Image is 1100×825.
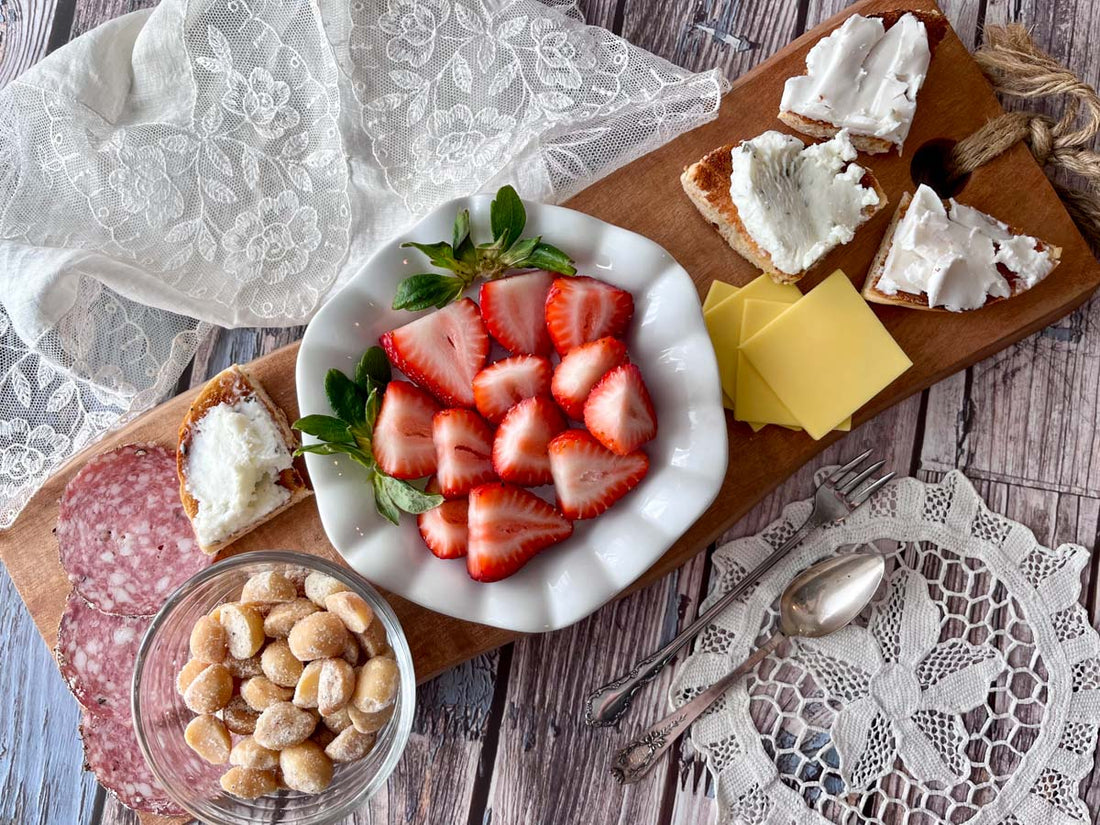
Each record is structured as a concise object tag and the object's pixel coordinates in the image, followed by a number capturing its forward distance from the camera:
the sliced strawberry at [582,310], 0.40
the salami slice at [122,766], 0.45
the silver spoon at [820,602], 0.44
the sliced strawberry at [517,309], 0.40
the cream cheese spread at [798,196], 0.42
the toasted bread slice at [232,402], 0.43
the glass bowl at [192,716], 0.39
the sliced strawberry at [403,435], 0.39
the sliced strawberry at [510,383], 0.40
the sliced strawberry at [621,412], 0.38
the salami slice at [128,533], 0.44
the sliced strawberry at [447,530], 0.40
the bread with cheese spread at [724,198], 0.43
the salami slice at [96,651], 0.45
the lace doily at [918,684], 0.45
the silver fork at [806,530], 0.45
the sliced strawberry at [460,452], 0.40
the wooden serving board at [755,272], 0.44
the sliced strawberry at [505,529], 0.39
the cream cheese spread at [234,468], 0.42
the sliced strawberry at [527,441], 0.39
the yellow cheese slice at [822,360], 0.43
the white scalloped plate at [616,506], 0.39
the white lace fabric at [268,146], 0.44
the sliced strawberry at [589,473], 0.39
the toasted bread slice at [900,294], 0.43
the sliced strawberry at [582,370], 0.39
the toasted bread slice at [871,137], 0.43
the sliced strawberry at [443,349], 0.40
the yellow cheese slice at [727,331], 0.43
